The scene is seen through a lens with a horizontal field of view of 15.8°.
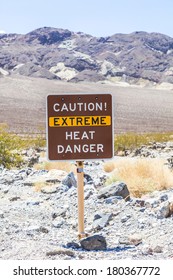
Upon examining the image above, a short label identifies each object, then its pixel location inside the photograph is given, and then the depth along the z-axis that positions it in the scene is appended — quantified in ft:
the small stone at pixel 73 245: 23.82
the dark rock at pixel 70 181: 40.19
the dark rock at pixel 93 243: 23.58
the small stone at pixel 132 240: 25.21
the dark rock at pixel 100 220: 29.28
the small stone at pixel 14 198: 38.65
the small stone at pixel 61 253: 21.05
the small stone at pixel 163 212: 29.04
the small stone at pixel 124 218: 30.22
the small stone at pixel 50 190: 39.93
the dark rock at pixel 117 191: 35.35
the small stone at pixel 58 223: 30.02
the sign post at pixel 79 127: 24.13
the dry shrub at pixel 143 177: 39.37
